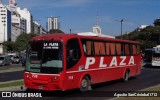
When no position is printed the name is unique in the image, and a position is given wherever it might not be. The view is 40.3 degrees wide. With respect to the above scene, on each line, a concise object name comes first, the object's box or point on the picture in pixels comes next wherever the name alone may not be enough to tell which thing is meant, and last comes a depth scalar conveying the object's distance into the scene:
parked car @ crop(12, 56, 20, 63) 41.26
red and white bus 9.09
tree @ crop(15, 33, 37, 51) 74.33
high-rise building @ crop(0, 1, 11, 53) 96.82
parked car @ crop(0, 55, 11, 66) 34.69
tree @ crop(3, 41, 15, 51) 78.53
